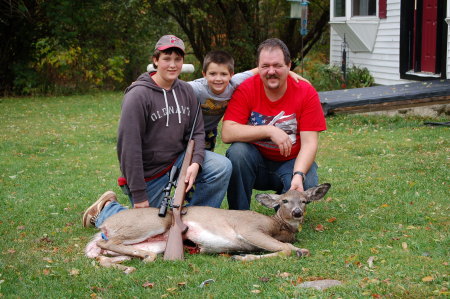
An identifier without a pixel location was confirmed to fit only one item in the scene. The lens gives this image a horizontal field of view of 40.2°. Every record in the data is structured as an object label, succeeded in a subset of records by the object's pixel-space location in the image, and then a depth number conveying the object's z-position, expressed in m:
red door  14.16
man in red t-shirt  5.54
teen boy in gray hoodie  5.23
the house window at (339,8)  17.80
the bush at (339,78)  17.06
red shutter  15.72
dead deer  4.93
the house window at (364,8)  16.38
